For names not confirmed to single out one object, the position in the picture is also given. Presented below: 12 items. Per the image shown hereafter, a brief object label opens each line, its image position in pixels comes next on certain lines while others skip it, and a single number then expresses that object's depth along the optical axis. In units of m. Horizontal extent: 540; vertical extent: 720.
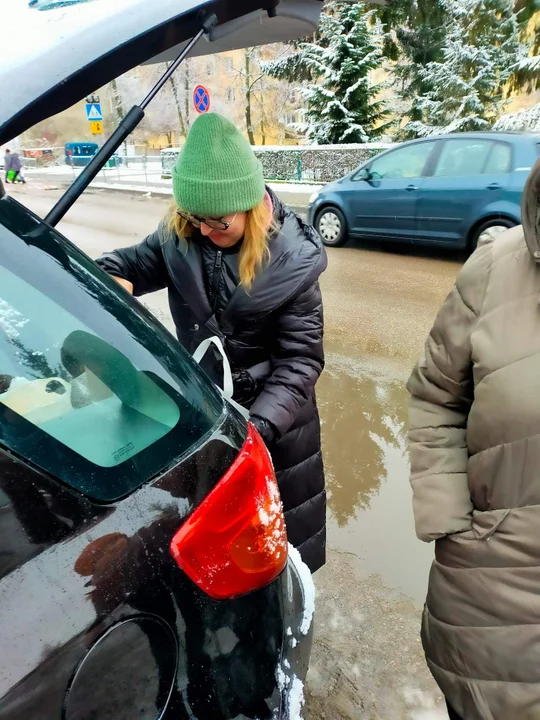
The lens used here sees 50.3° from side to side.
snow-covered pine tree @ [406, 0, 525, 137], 15.45
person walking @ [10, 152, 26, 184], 22.16
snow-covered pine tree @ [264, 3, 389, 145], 15.03
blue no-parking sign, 12.73
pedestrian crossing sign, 13.15
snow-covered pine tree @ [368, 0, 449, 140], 16.25
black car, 0.87
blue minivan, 6.91
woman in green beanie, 1.61
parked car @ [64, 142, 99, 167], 24.02
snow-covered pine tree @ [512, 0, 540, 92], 13.00
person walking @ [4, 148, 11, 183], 21.45
